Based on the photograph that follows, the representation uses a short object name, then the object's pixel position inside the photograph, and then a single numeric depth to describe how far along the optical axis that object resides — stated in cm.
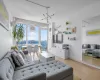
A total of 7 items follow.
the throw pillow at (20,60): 200
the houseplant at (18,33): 411
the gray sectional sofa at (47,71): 128
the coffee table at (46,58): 301
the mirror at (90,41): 363
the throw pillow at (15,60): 195
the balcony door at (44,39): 686
